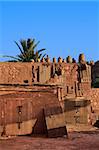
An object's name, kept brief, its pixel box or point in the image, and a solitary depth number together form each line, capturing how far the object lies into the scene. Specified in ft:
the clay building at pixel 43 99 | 48.98
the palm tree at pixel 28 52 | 113.39
